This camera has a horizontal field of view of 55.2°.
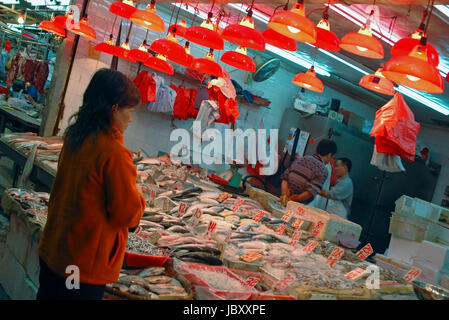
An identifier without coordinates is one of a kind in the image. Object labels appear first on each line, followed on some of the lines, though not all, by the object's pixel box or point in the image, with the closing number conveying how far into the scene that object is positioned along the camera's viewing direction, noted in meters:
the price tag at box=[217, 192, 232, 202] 5.57
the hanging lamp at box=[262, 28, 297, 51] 4.13
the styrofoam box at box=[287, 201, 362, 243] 4.73
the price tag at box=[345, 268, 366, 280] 3.60
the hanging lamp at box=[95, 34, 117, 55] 7.07
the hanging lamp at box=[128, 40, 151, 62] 6.16
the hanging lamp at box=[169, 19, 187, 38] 5.55
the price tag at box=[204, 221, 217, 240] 4.10
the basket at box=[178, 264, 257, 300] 2.73
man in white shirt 8.14
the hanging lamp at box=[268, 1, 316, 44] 3.27
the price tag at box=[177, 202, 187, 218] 4.70
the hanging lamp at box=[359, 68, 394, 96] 5.05
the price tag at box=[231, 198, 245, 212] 5.26
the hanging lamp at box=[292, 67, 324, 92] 5.40
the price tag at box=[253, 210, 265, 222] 4.87
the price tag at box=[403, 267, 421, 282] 3.56
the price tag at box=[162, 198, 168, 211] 4.89
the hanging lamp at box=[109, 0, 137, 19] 5.18
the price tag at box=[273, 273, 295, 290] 3.03
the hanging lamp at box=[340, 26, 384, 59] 3.61
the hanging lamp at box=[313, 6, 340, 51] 3.93
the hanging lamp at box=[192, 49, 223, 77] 5.41
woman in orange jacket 2.25
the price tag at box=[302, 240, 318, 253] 3.94
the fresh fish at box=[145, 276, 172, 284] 2.94
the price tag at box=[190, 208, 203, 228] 4.36
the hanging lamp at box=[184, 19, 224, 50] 4.25
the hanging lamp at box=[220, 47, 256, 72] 4.71
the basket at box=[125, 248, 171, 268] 3.13
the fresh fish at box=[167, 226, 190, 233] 4.07
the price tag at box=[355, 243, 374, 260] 3.86
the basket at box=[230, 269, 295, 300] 2.87
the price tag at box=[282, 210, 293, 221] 4.98
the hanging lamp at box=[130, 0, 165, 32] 4.62
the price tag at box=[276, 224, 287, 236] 4.68
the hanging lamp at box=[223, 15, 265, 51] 3.76
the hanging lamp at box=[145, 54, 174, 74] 6.21
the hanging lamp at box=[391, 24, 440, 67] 3.59
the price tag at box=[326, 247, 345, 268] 3.80
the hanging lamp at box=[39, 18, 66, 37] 7.17
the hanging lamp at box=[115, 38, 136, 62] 7.07
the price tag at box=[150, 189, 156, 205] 4.96
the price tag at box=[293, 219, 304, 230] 4.58
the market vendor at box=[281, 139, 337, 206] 6.75
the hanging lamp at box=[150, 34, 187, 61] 4.92
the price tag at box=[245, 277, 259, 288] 3.01
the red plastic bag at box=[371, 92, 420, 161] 5.33
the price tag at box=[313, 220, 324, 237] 4.50
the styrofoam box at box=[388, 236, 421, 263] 5.25
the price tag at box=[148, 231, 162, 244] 3.66
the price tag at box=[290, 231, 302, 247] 4.14
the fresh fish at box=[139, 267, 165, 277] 3.03
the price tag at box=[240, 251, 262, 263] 3.53
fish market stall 2.95
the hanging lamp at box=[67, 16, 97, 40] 6.81
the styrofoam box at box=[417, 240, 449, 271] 4.41
